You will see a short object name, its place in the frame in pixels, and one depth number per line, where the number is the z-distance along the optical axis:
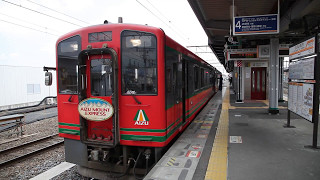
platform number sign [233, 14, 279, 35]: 7.12
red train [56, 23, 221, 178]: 4.31
